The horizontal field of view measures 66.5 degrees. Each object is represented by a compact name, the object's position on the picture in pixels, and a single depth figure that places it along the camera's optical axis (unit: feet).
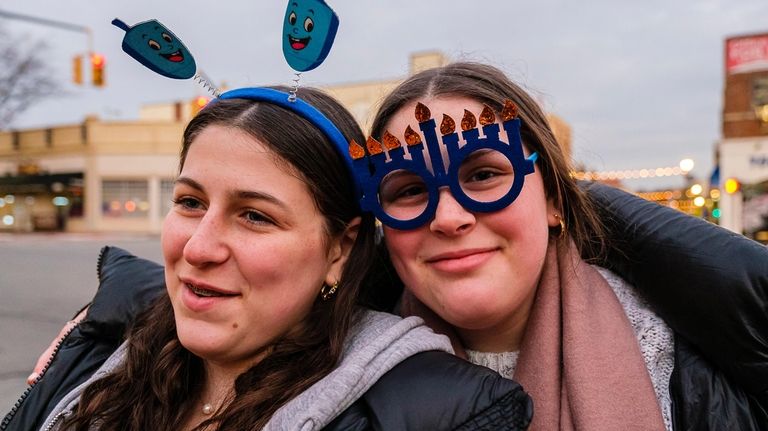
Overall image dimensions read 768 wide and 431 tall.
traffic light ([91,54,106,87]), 51.06
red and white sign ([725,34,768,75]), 63.00
